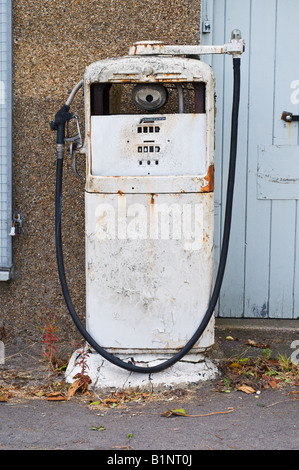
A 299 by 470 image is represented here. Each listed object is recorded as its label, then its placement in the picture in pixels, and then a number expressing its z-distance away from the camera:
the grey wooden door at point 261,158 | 4.30
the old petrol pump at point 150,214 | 3.50
